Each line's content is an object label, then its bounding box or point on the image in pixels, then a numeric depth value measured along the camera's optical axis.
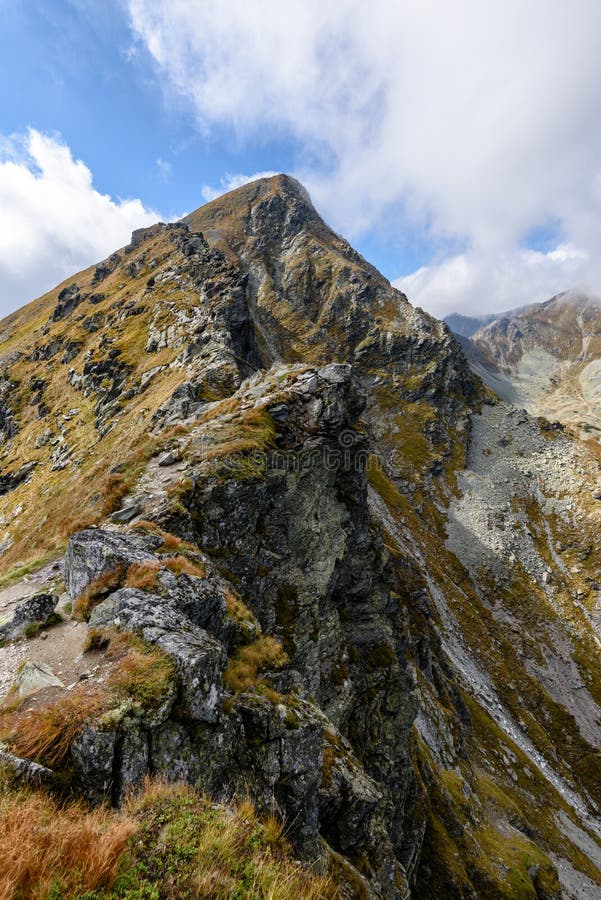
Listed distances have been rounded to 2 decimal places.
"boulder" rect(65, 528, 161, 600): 13.32
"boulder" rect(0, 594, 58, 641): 11.95
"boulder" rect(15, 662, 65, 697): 8.72
